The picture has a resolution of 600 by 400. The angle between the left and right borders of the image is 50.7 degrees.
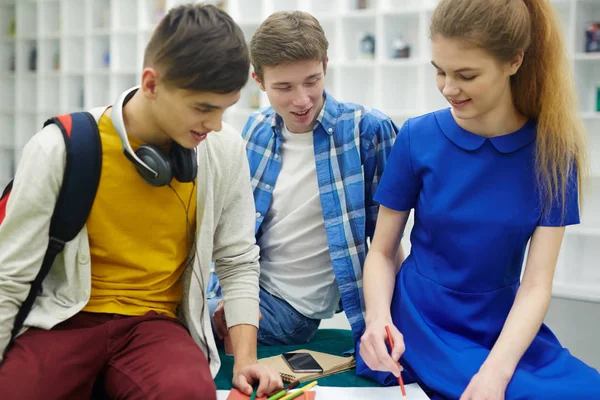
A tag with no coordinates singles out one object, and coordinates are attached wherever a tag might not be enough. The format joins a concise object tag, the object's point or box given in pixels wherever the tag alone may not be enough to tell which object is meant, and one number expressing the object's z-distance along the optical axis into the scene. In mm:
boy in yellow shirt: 1066
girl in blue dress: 1153
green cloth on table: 1362
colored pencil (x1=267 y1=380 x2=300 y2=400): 1142
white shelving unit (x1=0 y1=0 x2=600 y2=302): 3666
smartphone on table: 1400
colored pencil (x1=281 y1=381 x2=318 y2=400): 1136
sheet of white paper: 1203
